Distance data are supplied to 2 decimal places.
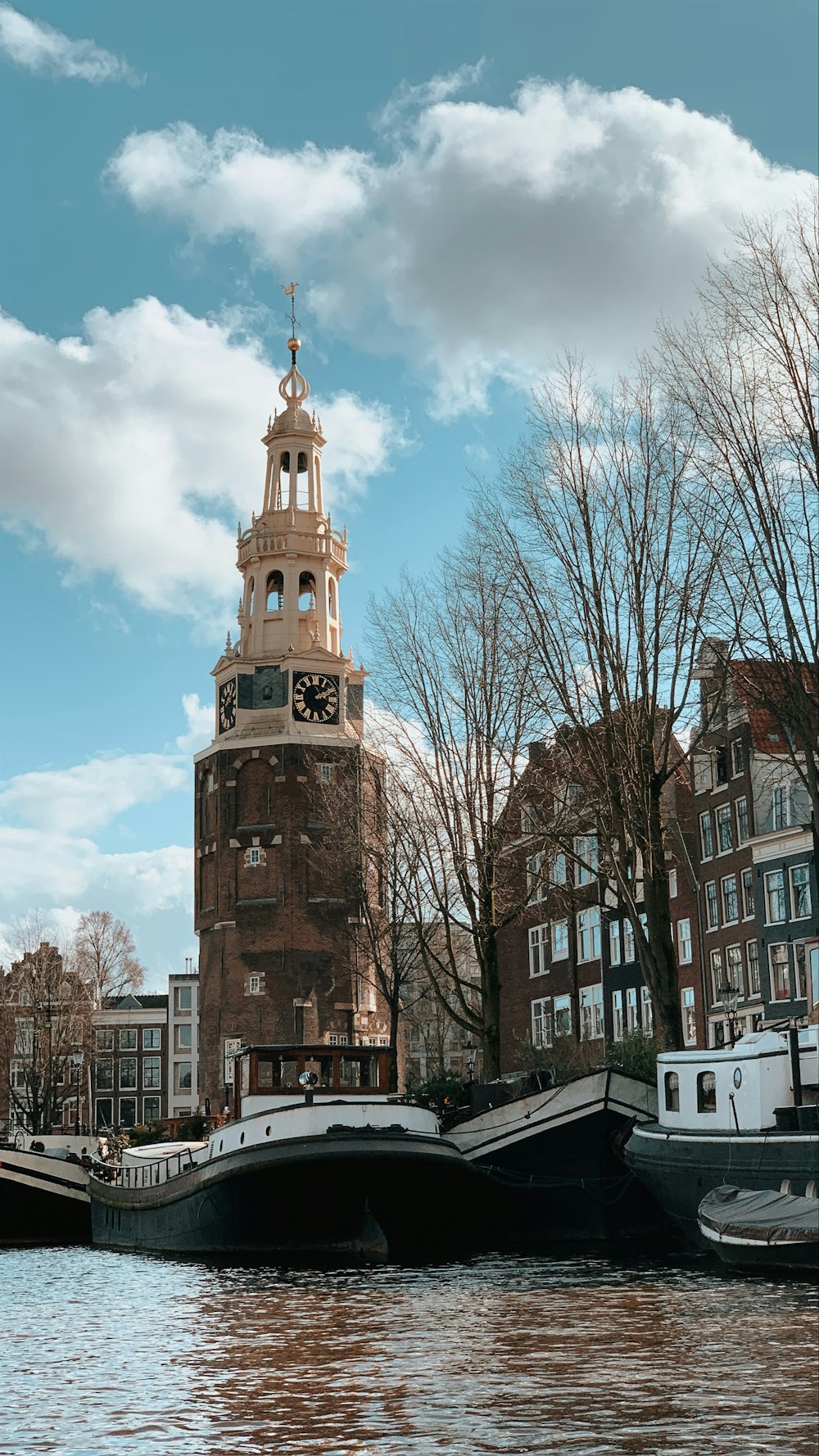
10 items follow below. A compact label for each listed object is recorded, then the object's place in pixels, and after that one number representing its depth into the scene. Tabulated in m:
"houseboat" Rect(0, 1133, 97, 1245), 44.06
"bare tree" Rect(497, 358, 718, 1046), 29.97
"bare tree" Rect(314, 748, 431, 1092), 44.94
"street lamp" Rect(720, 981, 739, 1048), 28.06
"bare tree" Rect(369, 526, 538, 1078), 37.31
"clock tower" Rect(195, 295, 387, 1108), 70.06
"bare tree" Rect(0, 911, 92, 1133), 74.69
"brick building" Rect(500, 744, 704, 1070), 54.25
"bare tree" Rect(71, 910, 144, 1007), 85.81
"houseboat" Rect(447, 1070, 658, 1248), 29.42
